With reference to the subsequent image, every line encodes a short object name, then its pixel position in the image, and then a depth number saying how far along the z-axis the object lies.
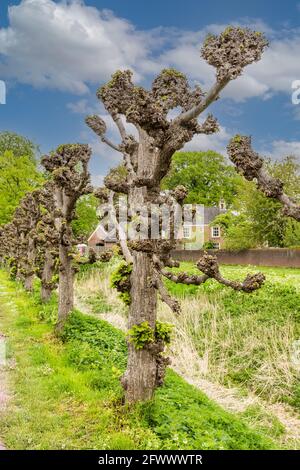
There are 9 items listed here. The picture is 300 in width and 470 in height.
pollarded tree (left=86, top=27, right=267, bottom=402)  6.36
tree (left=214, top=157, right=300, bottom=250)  42.47
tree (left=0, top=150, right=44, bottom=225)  41.84
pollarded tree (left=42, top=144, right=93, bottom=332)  13.99
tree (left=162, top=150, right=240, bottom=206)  75.00
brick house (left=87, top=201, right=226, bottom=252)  63.78
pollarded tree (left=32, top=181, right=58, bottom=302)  15.94
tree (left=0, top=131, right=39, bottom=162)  66.31
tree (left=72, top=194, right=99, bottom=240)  44.97
